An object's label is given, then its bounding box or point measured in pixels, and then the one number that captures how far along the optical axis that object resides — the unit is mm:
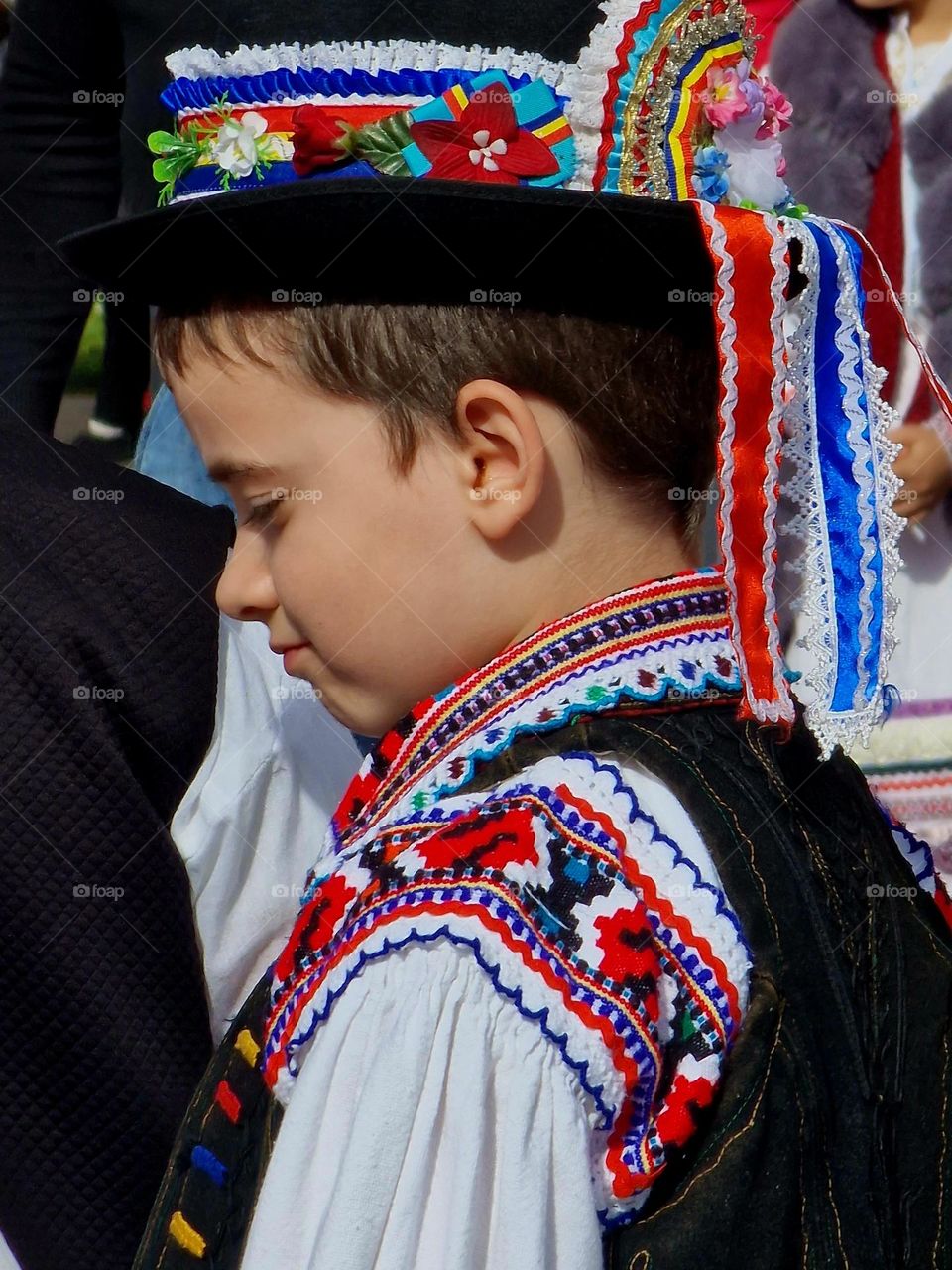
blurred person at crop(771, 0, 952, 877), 5158
